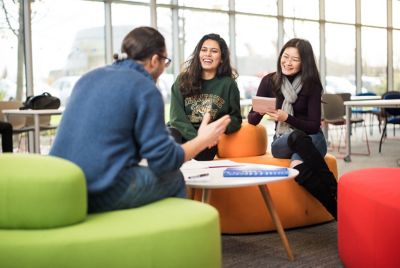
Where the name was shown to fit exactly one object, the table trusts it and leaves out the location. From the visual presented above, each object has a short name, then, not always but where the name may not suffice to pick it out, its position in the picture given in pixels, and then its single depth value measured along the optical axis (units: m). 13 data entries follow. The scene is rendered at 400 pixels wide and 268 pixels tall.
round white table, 2.36
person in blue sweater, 1.83
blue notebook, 2.54
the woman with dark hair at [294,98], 3.50
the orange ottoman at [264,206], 3.15
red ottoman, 2.08
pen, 2.51
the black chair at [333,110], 7.50
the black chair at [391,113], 8.03
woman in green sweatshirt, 3.72
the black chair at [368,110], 9.29
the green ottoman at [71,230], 1.54
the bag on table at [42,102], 5.83
